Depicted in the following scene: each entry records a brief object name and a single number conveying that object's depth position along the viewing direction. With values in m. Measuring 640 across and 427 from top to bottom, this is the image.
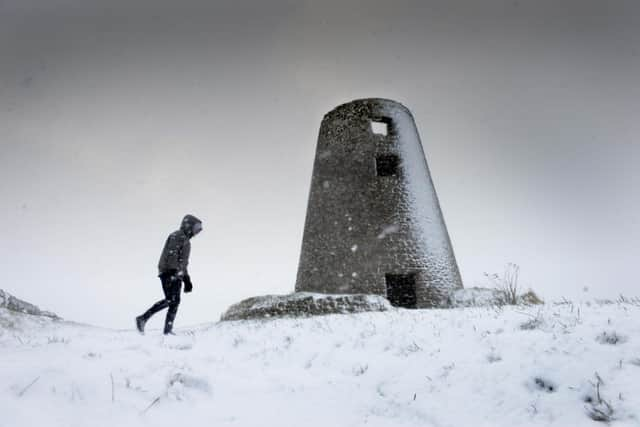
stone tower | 9.56
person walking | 6.78
